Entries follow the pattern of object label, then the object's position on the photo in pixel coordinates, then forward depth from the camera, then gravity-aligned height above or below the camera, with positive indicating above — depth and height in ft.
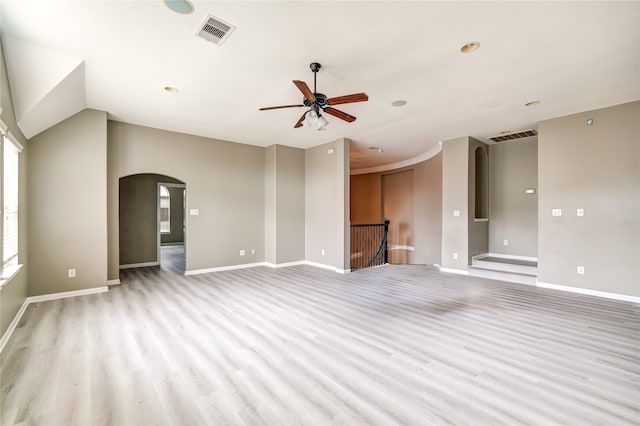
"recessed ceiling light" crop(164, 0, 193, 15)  8.14 +5.97
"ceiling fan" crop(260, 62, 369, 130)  11.09 +4.47
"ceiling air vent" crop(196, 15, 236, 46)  8.98 +5.94
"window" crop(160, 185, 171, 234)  39.45 +0.20
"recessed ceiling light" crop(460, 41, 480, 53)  9.88 +5.78
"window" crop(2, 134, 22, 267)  10.93 +0.59
